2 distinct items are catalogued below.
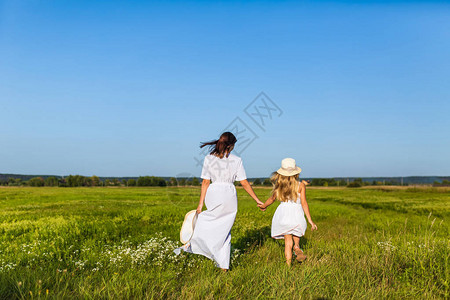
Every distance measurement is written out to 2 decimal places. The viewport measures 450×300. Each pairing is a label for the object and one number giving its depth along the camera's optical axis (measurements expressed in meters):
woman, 6.08
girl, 6.53
